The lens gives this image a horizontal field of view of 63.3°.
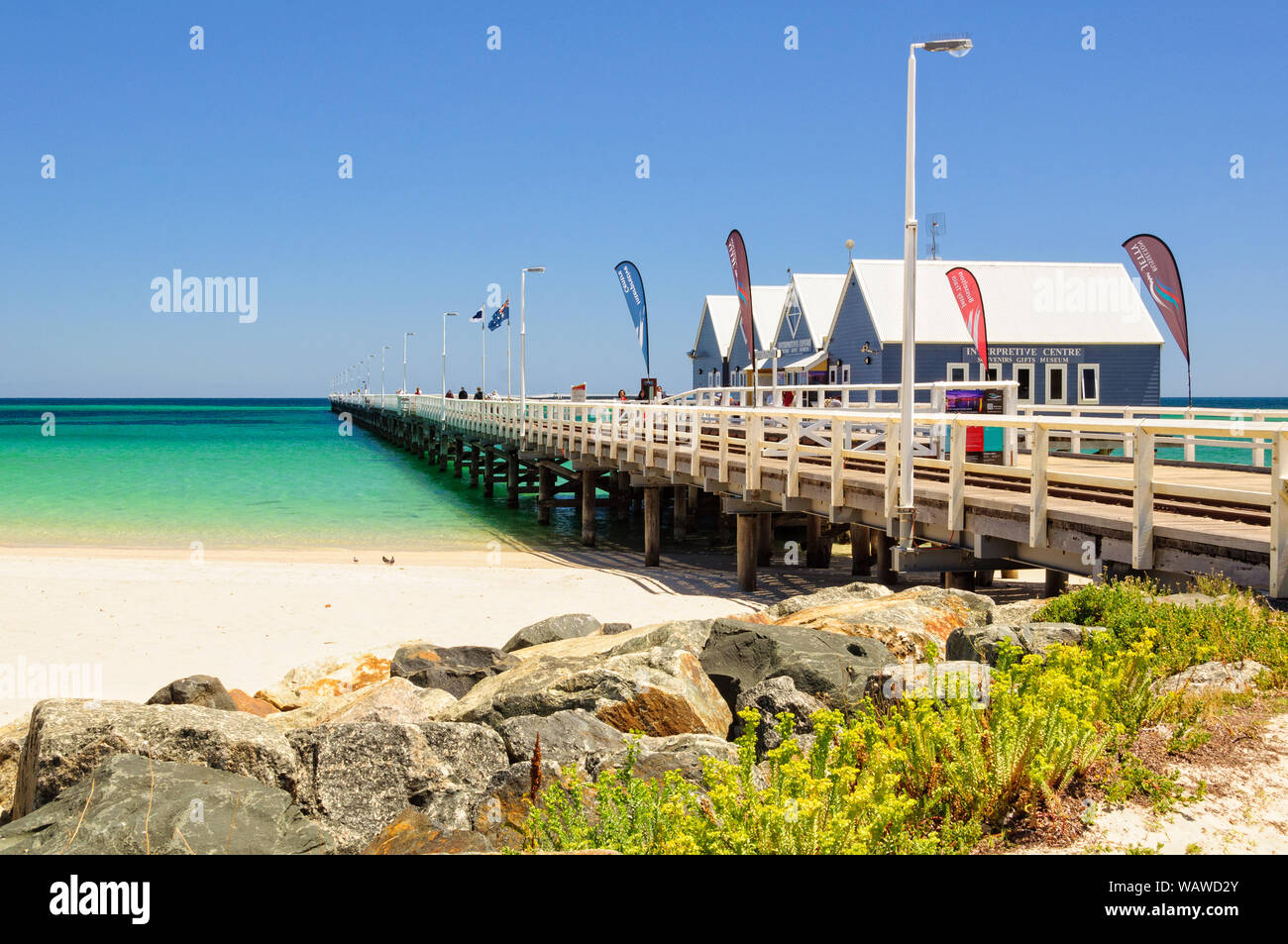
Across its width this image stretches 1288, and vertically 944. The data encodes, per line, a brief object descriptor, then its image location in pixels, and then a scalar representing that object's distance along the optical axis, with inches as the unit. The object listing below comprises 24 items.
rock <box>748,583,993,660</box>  325.1
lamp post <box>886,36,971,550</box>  448.5
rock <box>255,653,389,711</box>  385.1
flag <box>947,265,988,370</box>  1198.3
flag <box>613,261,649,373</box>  1391.5
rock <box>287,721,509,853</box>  225.5
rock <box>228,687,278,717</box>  348.2
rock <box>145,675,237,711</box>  317.7
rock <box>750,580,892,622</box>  442.9
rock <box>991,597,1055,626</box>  317.9
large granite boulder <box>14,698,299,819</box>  213.5
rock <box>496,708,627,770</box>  236.7
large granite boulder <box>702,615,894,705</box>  274.1
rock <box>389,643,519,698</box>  361.4
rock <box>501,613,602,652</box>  447.2
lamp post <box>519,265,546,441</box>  1525.7
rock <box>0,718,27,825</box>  250.4
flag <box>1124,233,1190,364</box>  959.0
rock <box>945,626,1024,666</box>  257.0
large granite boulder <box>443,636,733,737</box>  265.4
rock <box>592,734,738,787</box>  211.2
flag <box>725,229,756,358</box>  1182.3
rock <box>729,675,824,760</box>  241.0
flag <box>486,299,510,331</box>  1691.7
